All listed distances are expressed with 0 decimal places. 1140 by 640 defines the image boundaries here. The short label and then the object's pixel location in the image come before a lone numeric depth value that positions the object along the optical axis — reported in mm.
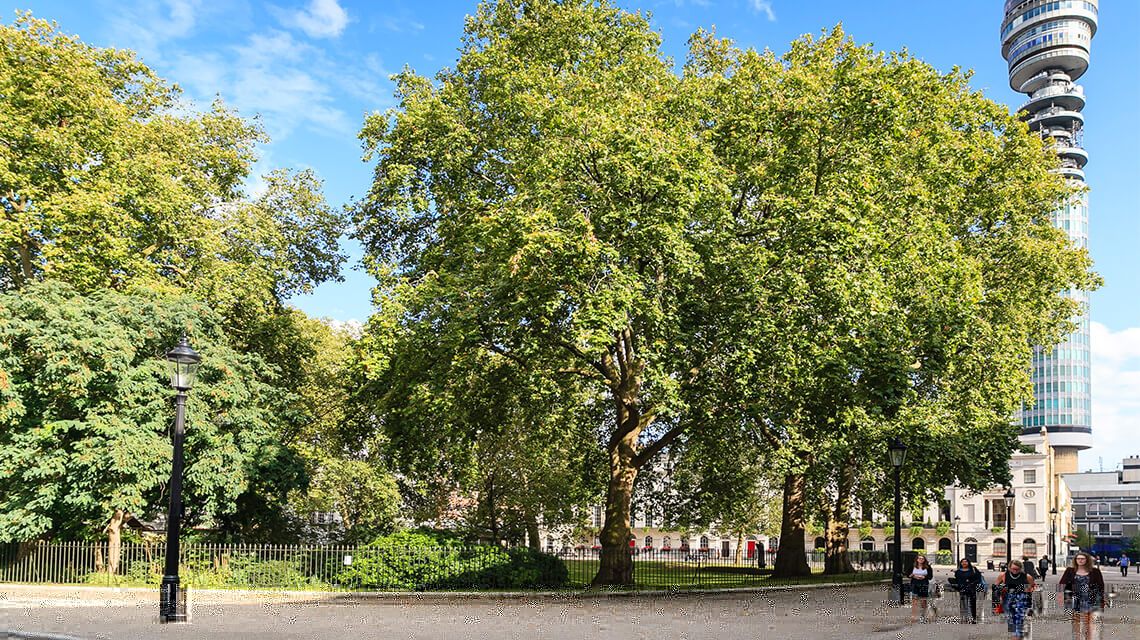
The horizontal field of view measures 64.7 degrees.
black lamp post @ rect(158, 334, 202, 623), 16344
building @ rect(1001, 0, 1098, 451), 151000
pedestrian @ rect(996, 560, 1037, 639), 15445
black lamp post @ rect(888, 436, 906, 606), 23281
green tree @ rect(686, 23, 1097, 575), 23094
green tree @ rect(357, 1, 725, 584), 21672
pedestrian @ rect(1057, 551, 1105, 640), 16781
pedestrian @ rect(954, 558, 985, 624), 18938
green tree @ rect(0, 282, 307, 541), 23156
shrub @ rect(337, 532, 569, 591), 23375
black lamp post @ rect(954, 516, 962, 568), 93500
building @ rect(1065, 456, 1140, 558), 160125
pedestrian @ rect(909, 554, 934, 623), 19469
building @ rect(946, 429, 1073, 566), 95250
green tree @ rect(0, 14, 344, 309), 26047
